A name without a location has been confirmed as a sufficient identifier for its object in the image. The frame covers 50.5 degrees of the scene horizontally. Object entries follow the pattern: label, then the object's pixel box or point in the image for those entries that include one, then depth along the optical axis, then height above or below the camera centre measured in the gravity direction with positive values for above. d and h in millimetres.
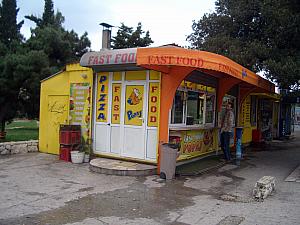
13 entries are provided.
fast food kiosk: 7562 +500
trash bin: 7660 -1070
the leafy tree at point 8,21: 22062 +6401
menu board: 9969 +262
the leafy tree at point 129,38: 28219 +6933
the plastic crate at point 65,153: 9758 -1203
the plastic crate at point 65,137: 9602 -702
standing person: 10047 -384
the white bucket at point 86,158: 9672 -1331
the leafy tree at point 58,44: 19281 +4487
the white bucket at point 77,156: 9461 -1257
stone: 6285 -1414
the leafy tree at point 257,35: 9773 +3293
